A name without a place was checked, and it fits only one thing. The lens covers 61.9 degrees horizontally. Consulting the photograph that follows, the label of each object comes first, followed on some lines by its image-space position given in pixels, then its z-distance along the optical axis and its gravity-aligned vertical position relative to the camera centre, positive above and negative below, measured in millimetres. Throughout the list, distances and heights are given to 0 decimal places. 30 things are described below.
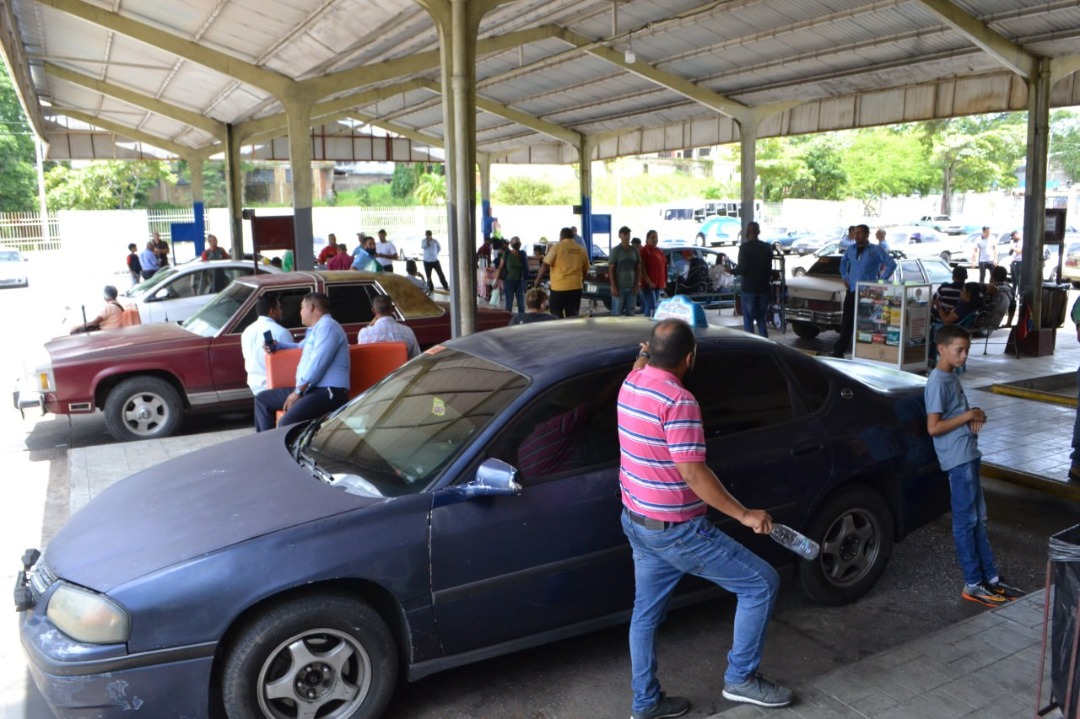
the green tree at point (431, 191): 60594 +3418
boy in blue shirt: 4910 -1202
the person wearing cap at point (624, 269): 14938 -489
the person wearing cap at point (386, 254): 21266 -294
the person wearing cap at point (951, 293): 12477 -788
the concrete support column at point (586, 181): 29053 +1945
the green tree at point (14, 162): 52656 +4868
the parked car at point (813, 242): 40938 -190
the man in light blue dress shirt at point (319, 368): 6793 -957
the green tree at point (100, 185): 55031 +3603
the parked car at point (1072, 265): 26016 -859
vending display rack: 11227 -1082
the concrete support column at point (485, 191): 32031 +1916
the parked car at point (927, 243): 34656 -258
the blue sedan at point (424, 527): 3494 -1259
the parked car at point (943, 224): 43753 +639
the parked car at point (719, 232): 42938 +319
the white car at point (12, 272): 30797 -937
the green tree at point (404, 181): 65250 +4375
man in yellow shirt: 13609 -470
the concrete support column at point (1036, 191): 13602 +686
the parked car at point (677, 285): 18703 -965
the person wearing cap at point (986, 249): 26812 -379
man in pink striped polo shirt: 3475 -1108
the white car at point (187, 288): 13539 -683
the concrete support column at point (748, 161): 21953 +1896
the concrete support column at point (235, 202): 22906 +1025
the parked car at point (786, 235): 42344 +165
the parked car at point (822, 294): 14367 -904
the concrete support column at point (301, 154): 18000 +1792
